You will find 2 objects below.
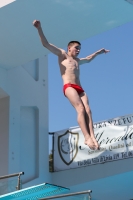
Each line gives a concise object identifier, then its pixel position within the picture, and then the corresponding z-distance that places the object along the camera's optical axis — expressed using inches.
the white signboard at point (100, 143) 837.1
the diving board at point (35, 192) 423.4
